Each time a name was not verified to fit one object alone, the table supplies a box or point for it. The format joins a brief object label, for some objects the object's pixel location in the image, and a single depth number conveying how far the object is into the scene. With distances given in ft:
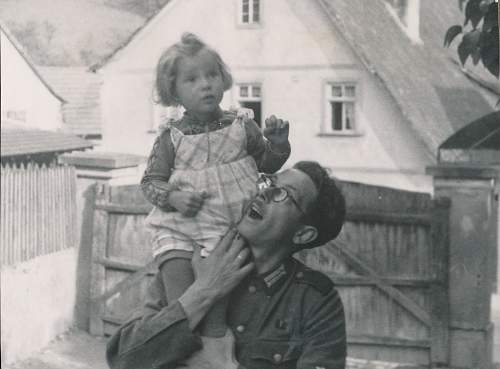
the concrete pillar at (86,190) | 10.36
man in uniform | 4.62
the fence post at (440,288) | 9.64
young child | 4.96
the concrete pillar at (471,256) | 8.99
